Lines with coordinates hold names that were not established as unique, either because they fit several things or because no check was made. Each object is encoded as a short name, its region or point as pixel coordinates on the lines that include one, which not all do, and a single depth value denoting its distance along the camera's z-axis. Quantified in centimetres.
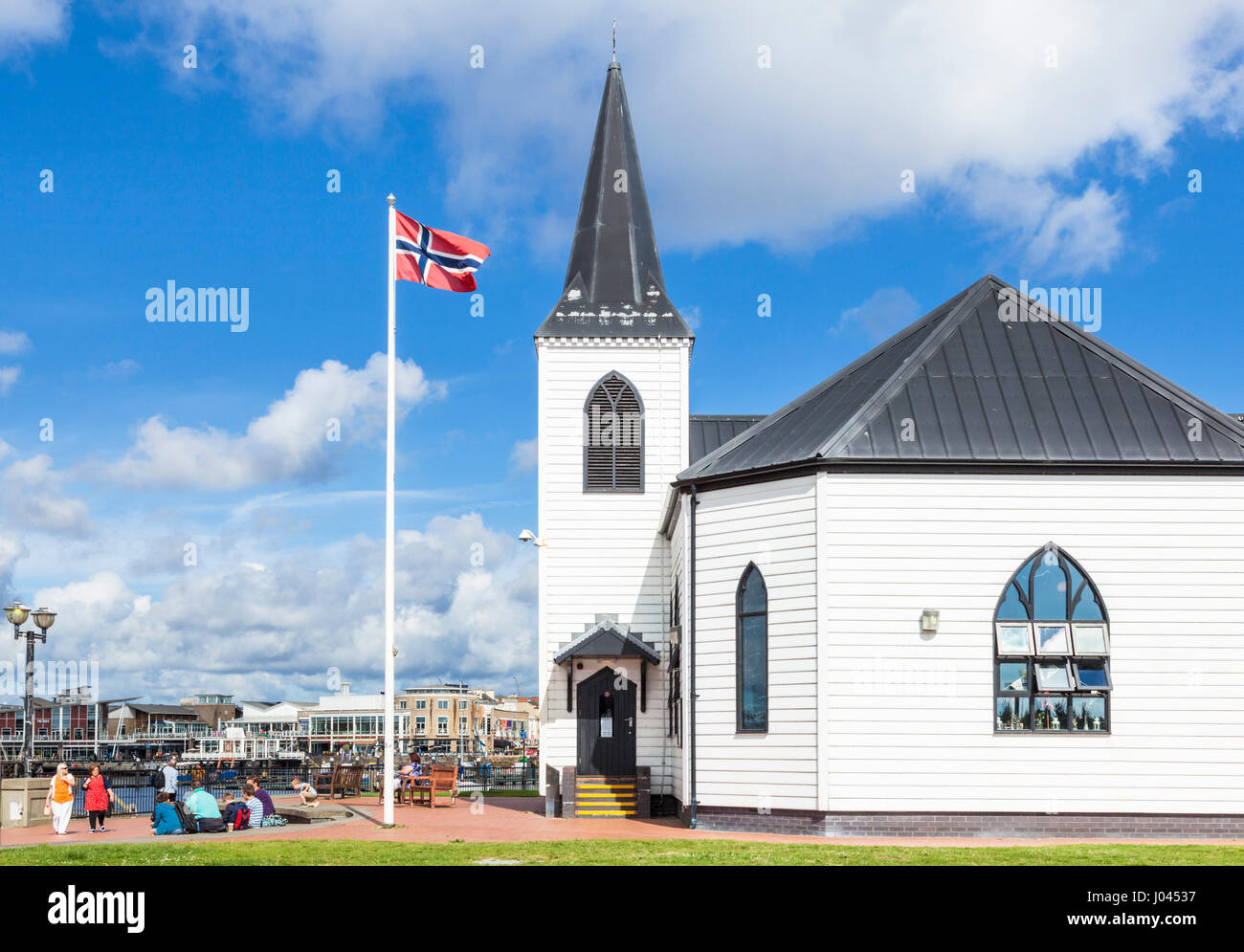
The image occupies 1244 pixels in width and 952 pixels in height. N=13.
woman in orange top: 2283
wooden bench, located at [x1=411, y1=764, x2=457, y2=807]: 2830
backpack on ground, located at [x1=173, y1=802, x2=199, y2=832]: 2109
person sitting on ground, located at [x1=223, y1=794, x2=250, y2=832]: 2169
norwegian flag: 2236
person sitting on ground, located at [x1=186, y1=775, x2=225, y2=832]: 2125
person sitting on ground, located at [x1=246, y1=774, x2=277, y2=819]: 2297
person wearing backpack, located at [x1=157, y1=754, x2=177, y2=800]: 3056
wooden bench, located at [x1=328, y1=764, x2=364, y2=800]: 3048
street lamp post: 2755
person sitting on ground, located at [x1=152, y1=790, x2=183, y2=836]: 2084
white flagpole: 2056
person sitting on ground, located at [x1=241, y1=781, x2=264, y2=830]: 2223
